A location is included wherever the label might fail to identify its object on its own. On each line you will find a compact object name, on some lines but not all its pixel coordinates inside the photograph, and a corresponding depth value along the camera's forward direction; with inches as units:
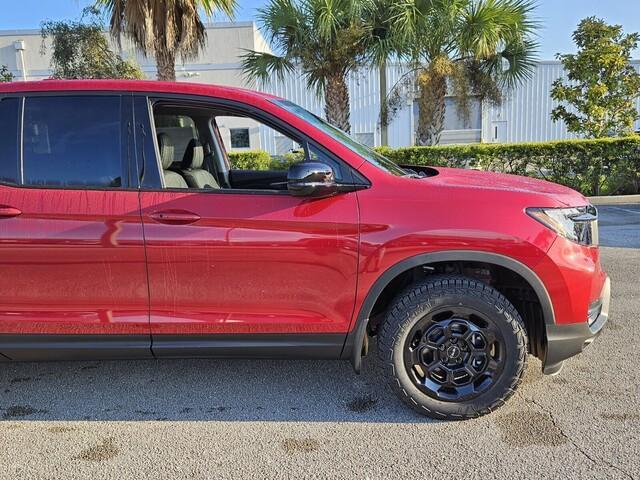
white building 733.3
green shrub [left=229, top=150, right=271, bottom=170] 405.7
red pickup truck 100.8
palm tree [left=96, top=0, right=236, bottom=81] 346.6
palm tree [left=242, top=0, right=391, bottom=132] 378.3
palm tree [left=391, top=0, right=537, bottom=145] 390.3
